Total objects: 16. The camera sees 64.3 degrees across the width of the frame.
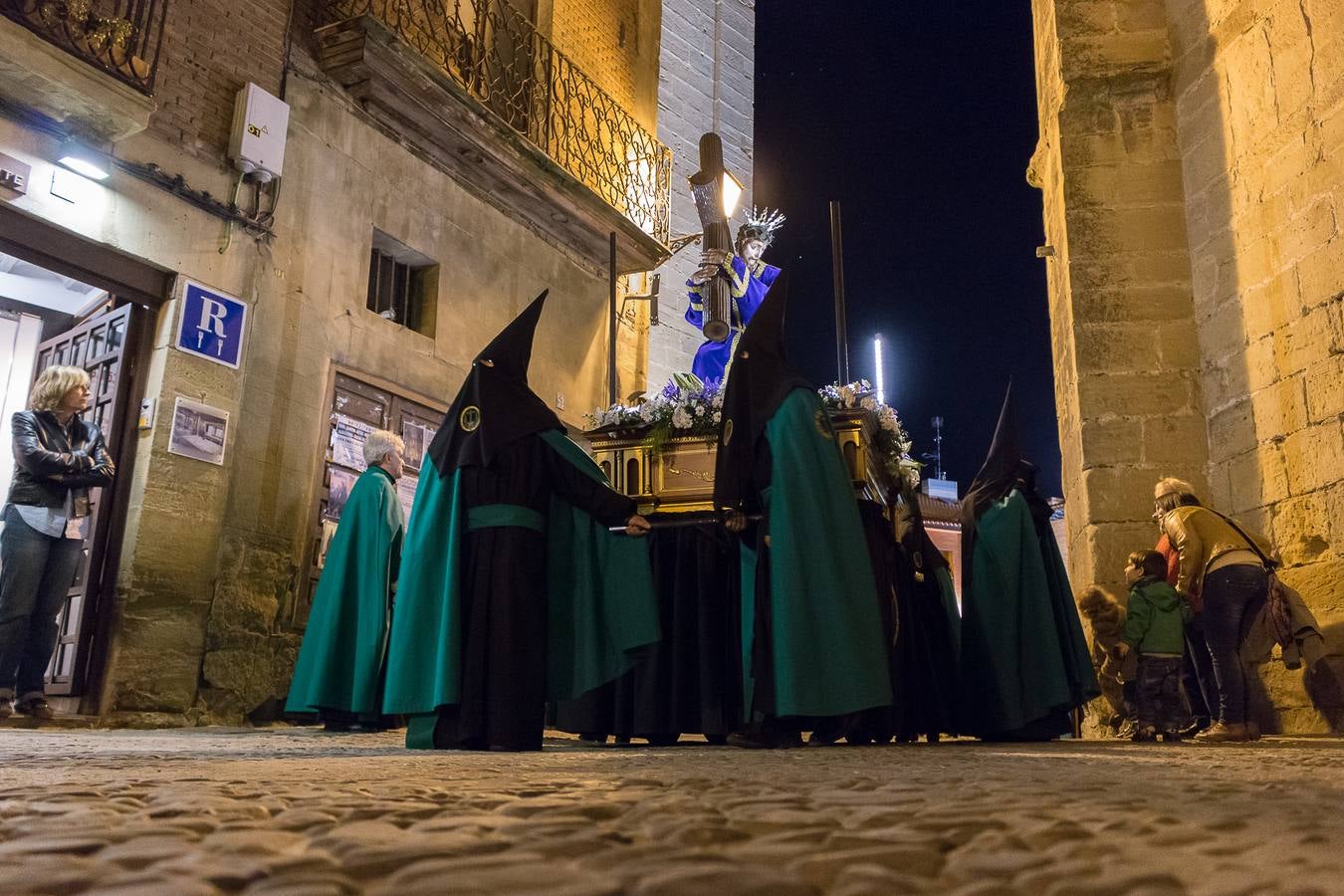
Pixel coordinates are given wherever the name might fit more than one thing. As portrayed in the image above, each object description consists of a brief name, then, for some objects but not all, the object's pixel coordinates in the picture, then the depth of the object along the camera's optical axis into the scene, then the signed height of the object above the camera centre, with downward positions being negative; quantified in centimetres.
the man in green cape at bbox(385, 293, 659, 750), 412 +44
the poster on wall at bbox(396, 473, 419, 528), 877 +157
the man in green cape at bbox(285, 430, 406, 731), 627 +44
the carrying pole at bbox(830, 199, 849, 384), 556 +200
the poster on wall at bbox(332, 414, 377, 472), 832 +185
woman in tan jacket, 569 +62
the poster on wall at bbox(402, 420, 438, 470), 899 +200
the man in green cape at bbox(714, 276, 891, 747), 409 +53
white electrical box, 768 +387
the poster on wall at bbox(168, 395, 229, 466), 709 +162
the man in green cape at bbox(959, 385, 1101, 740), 570 +41
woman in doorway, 591 +83
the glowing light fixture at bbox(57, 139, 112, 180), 667 +317
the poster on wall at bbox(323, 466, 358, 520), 823 +145
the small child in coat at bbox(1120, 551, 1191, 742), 600 +30
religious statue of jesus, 686 +265
